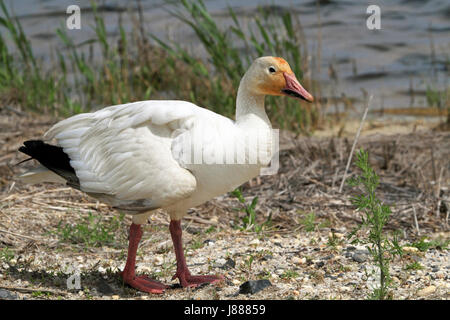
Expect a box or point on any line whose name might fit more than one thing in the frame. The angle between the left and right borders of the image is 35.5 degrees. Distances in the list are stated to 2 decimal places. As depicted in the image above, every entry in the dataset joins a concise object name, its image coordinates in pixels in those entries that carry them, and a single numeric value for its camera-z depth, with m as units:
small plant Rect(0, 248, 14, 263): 4.84
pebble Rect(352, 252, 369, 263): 4.79
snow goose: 4.27
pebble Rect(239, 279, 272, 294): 4.27
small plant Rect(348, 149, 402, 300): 3.80
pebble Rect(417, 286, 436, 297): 4.18
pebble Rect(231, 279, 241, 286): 4.59
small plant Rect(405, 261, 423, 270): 4.61
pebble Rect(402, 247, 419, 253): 4.96
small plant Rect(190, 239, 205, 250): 5.30
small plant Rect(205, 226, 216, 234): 5.62
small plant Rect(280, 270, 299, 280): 4.58
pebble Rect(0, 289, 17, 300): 4.13
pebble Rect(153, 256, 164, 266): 5.11
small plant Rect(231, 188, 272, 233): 5.62
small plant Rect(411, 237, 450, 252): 4.97
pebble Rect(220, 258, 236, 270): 4.86
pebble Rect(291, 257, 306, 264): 4.89
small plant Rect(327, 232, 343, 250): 5.06
